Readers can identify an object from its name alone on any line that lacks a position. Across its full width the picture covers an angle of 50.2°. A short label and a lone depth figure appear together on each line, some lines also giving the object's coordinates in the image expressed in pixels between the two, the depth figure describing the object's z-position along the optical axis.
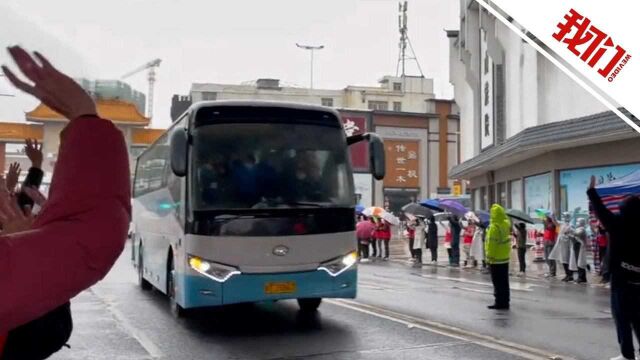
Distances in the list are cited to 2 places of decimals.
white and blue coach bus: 8.91
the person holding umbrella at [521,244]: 20.59
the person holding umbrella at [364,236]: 27.45
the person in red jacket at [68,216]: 1.34
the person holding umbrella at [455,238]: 23.12
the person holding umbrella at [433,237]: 25.26
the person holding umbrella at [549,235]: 20.16
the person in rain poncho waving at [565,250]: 18.45
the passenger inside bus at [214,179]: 9.05
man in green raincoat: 11.48
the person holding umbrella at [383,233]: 27.70
